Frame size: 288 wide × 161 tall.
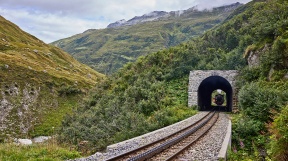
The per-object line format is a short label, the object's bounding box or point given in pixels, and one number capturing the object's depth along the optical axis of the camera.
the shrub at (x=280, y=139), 8.66
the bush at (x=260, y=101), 17.32
